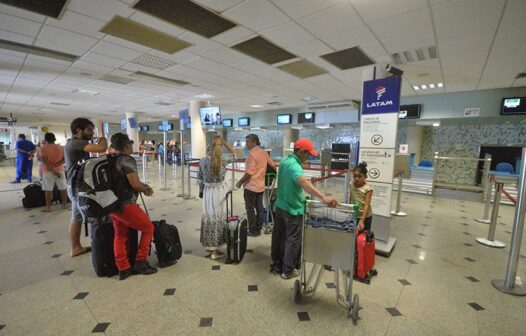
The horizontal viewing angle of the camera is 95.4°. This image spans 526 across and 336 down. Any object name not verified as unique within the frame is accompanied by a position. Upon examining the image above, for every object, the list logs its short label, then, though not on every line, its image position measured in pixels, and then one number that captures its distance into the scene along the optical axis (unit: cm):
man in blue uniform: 780
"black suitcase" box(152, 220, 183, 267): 284
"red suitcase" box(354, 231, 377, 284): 244
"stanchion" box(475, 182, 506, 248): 360
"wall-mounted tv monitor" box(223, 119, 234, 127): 1420
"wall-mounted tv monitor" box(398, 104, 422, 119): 770
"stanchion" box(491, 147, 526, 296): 247
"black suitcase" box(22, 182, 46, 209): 525
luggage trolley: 189
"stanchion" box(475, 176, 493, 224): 478
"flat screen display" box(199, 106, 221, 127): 729
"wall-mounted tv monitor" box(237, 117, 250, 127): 1291
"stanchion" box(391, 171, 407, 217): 526
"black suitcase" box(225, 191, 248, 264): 293
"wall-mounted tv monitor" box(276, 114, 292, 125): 1109
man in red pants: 246
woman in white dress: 282
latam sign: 314
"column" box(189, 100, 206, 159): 915
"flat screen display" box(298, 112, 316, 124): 1029
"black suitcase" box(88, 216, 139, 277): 259
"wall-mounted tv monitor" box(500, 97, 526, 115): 620
